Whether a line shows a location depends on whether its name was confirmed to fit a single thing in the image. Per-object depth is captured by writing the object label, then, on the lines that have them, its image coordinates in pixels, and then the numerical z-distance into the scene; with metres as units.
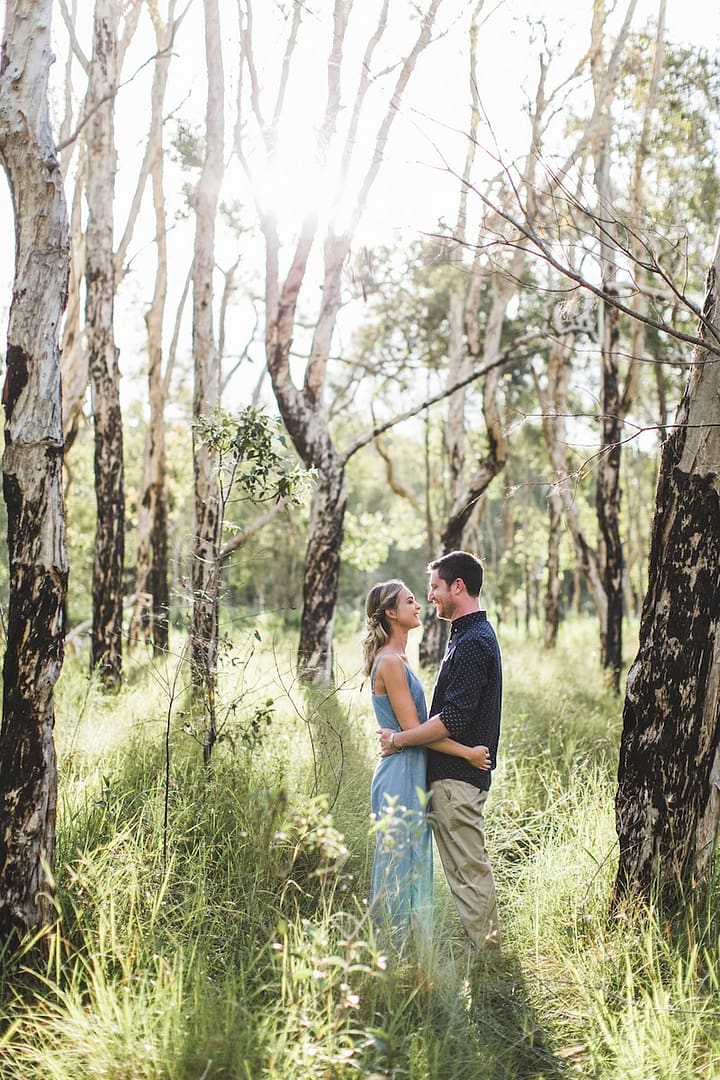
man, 4.24
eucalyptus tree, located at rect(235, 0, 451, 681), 9.91
